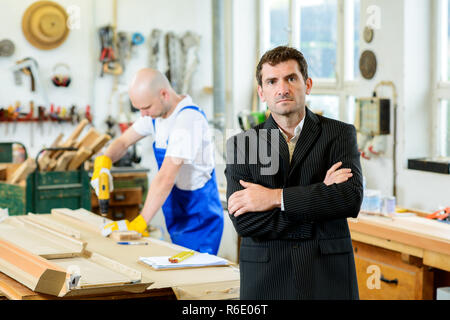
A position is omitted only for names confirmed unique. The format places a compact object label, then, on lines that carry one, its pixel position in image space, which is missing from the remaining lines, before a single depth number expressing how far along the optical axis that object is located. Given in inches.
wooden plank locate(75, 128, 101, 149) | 190.7
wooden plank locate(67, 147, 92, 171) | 183.5
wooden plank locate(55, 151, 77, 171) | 186.2
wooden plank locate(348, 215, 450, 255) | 133.0
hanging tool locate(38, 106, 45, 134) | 244.4
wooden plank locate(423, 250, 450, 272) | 131.8
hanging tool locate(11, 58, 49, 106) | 241.6
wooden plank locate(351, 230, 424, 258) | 139.9
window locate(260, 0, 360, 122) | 208.1
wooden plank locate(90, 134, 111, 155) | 180.1
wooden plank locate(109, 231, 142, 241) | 126.0
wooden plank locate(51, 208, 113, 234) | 136.8
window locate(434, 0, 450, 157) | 171.8
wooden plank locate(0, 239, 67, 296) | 86.7
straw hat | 242.5
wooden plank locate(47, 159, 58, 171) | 187.5
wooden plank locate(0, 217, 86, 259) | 107.2
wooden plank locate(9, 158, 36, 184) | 182.1
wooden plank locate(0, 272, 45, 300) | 88.2
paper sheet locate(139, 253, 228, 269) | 105.0
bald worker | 128.0
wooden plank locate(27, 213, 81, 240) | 126.6
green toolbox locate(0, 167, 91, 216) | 183.5
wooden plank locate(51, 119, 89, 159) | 190.5
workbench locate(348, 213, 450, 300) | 136.0
